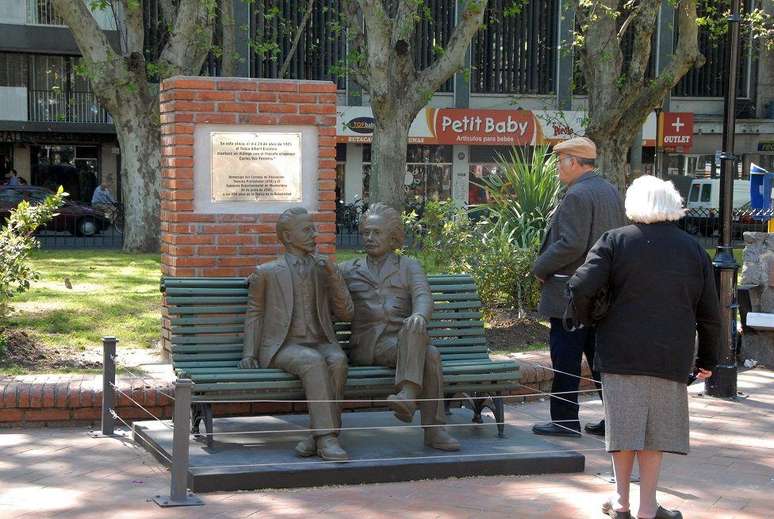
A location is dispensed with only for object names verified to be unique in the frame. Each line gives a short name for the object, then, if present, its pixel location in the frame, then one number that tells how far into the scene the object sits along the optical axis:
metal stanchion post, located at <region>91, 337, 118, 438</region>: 7.11
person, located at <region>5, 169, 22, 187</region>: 31.56
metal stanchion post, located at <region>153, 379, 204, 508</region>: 5.58
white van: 34.03
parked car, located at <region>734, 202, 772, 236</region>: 26.94
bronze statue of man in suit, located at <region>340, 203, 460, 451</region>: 6.54
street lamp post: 8.89
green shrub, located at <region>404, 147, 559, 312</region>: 10.99
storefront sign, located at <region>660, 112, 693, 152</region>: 40.83
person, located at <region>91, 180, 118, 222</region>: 28.44
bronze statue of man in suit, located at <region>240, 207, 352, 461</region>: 6.65
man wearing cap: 7.13
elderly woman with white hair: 5.17
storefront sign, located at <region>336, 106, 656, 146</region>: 39.22
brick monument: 7.89
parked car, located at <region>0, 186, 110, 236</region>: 27.84
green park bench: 6.36
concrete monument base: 5.96
